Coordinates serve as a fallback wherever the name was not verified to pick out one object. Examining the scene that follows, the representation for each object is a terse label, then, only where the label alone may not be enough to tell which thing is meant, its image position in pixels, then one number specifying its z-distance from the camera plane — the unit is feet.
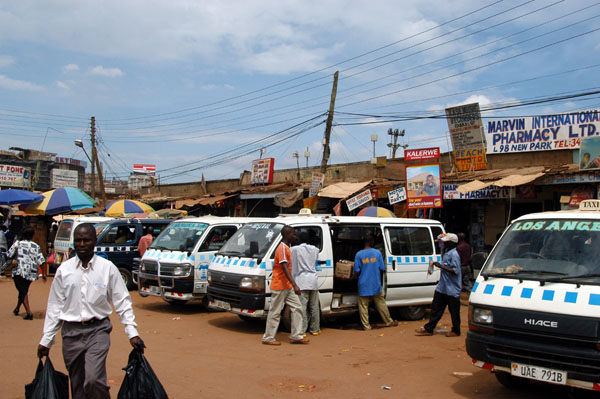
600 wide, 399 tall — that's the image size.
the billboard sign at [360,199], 50.78
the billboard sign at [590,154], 37.65
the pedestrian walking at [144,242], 45.87
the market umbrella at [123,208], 62.39
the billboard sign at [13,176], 116.89
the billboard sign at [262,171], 81.10
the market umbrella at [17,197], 62.67
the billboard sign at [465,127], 50.52
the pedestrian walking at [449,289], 29.37
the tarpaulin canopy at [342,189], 52.54
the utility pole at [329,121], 66.13
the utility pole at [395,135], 176.96
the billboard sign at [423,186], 44.19
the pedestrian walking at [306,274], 28.86
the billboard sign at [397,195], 47.53
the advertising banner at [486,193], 43.78
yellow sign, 50.55
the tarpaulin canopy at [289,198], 61.36
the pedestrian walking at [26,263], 33.19
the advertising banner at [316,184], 55.96
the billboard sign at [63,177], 163.73
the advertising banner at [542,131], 44.98
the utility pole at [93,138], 109.50
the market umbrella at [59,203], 66.64
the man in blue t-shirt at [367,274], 31.40
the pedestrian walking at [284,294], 27.14
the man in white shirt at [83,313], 13.78
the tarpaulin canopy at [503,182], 39.14
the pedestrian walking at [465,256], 42.96
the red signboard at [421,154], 49.63
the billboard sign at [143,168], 198.22
